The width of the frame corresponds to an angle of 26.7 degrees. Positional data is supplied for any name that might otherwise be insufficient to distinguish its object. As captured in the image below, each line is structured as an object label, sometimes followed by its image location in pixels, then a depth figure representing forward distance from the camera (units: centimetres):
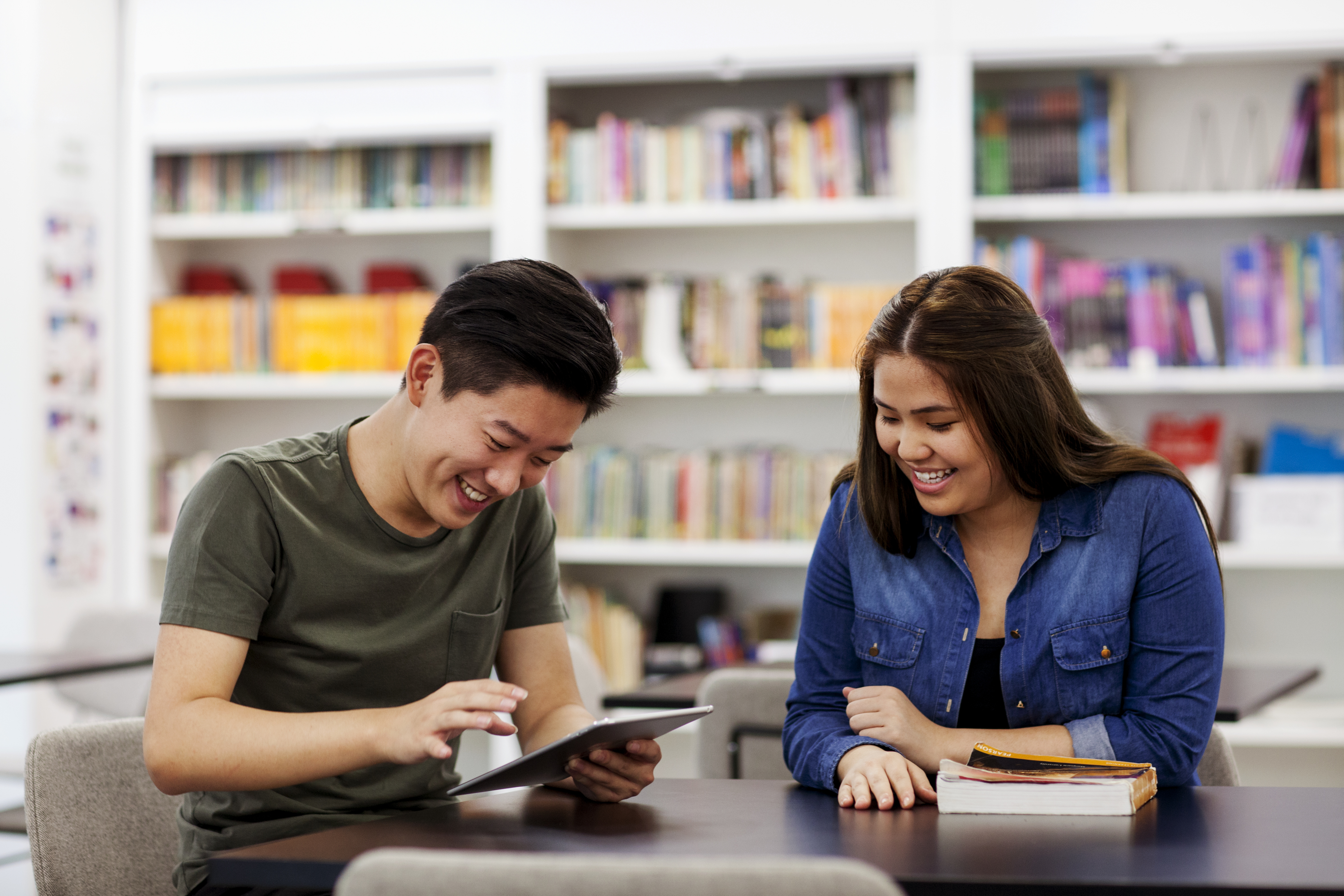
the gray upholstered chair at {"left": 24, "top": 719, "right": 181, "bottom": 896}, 278
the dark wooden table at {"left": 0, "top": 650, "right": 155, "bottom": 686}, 371
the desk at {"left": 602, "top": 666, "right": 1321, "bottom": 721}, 344
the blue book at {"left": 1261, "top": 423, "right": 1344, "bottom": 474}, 471
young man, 261
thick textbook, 258
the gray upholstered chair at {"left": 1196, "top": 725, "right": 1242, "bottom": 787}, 298
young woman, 278
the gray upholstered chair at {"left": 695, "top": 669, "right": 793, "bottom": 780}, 342
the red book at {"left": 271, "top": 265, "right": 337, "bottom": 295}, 549
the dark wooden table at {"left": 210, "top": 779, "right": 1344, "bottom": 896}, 238
